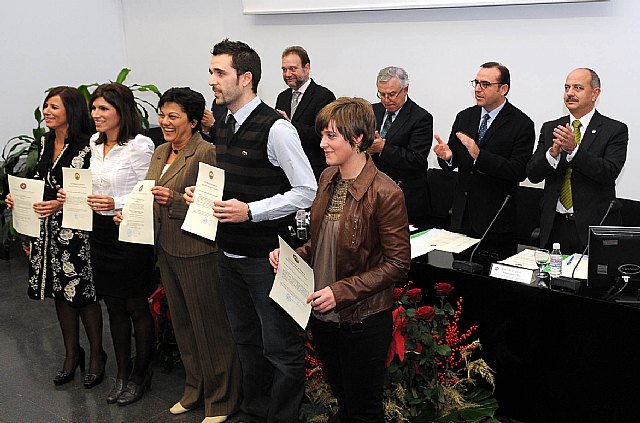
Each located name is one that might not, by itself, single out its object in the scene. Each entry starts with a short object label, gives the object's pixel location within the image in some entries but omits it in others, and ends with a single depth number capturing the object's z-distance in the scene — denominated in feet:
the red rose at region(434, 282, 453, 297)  10.80
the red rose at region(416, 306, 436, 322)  10.75
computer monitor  9.85
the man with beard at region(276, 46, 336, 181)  17.02
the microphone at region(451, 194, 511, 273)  11.34
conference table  10.23
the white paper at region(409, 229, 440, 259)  12.28
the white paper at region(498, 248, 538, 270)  11.39
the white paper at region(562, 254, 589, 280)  11.07
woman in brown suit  11.12
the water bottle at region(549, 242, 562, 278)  10.91
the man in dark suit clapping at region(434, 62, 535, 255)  13.47
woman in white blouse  11.85
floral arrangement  10.77
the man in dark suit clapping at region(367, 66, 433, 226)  14.67
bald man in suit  12.48
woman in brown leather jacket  8.30
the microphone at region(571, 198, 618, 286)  10.83
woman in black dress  12.39
